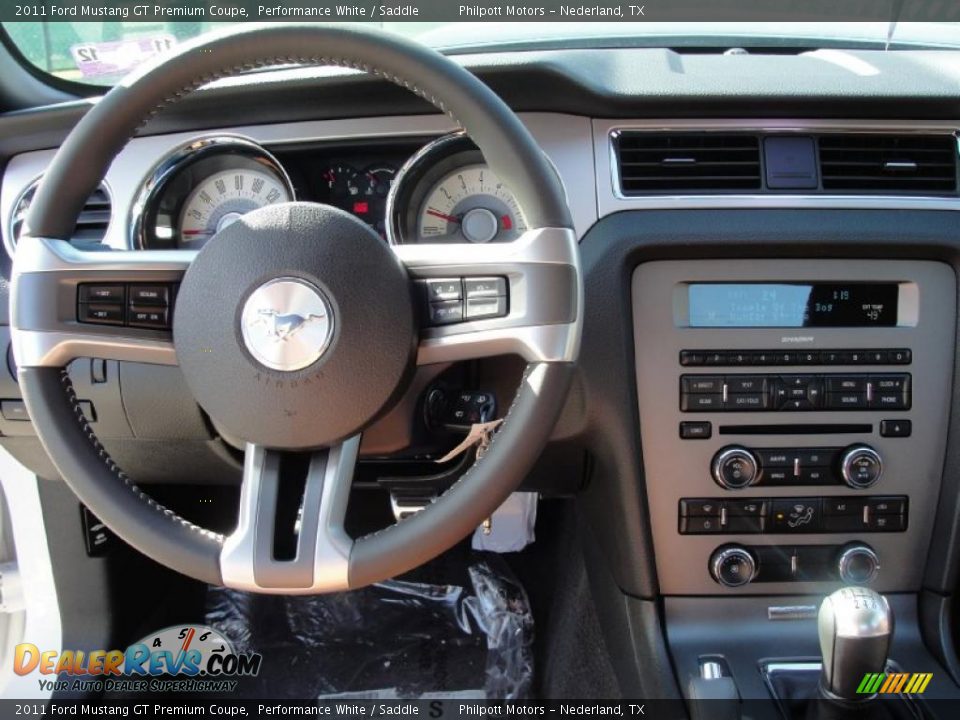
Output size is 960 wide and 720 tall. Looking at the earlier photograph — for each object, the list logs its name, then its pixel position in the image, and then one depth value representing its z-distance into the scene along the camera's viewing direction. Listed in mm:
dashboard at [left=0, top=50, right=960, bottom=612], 1371
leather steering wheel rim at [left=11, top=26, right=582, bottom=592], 987
